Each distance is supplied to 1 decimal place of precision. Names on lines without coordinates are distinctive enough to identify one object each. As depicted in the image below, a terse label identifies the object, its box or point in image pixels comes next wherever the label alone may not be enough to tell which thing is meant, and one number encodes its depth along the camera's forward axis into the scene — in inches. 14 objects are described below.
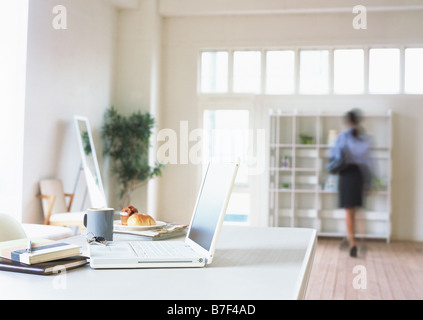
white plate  76.6
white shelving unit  297.3
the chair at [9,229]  76.5
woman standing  228.4
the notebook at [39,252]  52.3
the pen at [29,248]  52.7
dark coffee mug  68.5
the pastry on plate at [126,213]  80.3
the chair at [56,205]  215.0
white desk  43.3
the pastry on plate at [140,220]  78.4
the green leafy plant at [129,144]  290.2
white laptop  54.1
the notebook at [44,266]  50.6
